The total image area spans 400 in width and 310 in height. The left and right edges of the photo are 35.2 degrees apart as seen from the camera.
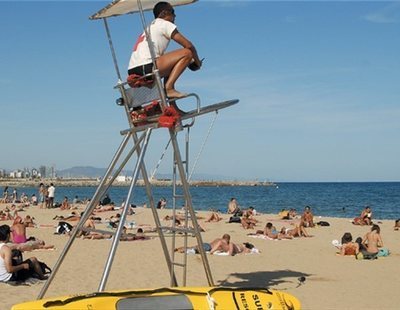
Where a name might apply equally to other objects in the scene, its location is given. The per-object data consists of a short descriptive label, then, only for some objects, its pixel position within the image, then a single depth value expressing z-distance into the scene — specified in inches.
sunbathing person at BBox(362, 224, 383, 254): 626.5
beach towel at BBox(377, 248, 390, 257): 636.1
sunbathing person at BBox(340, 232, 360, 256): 628.1
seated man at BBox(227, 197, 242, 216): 1491.1
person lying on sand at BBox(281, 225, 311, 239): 843.3
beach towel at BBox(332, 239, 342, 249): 714.8
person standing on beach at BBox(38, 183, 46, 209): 1718.4
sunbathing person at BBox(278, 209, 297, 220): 1273.4
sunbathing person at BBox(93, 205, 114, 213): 1398.4
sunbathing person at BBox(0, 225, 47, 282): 419.8
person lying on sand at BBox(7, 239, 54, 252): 611.5
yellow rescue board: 196.4
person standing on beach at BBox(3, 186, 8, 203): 1984.0
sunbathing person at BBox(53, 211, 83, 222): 1096.9
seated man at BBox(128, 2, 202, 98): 239.6
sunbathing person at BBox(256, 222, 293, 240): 812.0
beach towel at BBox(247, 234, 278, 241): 812.7
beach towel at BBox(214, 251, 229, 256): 615.1
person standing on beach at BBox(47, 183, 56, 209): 1589.6
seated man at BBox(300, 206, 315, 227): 1037.0
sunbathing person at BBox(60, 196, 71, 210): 1515.9
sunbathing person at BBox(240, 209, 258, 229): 1001.8
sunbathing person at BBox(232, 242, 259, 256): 629.2
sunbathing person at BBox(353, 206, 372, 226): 1107.3
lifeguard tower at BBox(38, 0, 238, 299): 234.8
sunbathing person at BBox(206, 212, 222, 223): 1154.7
